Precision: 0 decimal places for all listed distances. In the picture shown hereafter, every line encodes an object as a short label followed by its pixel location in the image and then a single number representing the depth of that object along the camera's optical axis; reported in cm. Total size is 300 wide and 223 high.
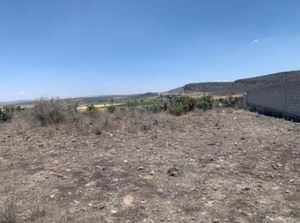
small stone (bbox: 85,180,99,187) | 397
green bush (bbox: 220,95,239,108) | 2320
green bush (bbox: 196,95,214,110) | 1957
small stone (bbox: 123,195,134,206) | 337
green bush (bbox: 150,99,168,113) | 1735
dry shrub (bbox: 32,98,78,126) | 1067
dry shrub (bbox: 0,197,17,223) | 289
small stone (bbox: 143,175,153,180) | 417
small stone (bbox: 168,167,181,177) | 426
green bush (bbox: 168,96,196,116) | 1554
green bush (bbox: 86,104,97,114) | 1324
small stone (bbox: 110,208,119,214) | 316
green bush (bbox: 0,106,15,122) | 1500
